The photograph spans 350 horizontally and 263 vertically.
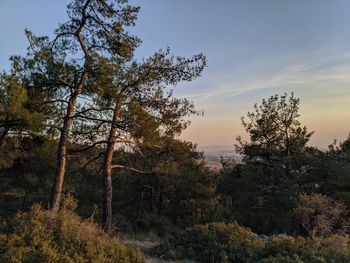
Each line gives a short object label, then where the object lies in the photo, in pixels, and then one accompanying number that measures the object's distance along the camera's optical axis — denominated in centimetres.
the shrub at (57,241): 579
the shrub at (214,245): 819
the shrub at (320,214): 1177
